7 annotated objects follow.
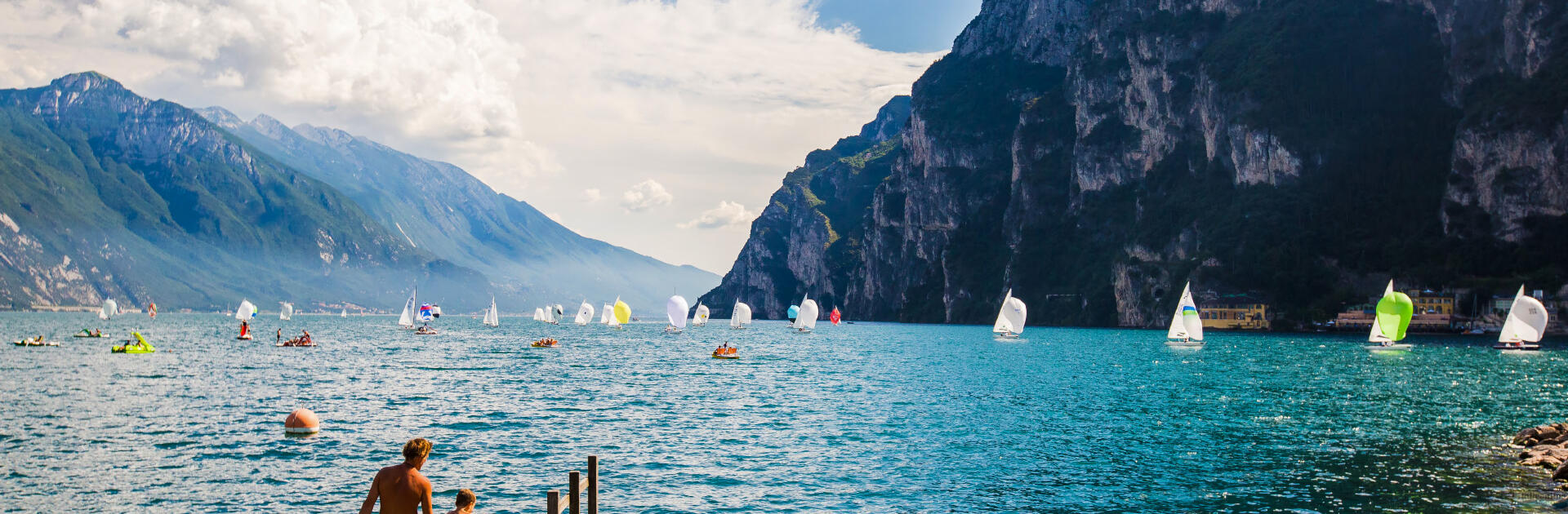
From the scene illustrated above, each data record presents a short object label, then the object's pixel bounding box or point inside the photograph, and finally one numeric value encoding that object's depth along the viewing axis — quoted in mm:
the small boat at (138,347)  106062
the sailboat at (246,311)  186000
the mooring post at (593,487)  23312
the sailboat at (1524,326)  121500
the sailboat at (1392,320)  131750
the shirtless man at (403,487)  18734
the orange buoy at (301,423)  45812
